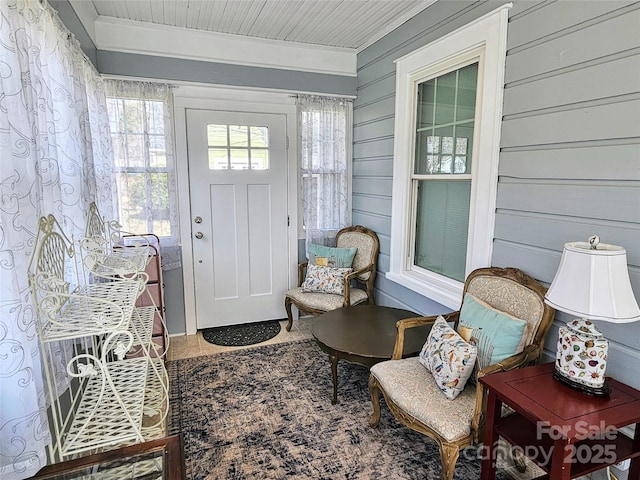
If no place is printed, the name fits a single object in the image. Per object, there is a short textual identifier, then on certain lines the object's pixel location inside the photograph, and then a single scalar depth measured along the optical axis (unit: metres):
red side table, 1.35
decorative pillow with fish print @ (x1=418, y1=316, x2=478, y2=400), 1.82
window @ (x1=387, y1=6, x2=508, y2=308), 2.22
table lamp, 1.40
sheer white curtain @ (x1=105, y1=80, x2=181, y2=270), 3.12
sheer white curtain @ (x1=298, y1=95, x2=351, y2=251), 3.73
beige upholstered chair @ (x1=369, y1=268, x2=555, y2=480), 1.68
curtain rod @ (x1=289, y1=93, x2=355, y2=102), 3.68
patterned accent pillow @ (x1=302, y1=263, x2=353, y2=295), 3.44
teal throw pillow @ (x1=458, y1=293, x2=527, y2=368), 1.82
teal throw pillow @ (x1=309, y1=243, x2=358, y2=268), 3.61
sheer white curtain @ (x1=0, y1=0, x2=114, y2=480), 1.18
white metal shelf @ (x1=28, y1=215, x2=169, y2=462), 1.41
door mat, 3.49
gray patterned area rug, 1.95
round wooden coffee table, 2.30
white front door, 3.52
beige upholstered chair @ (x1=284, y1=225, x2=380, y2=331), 3.27
